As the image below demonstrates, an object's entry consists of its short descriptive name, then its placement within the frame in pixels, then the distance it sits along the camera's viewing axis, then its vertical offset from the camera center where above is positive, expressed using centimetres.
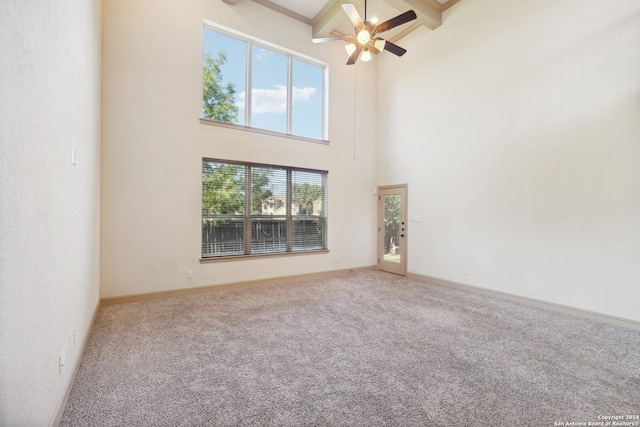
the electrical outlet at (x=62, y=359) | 179 -98
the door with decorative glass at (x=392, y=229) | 612 -33
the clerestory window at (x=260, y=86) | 495 +250
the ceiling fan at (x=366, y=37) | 363 +258
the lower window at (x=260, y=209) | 484 +9
